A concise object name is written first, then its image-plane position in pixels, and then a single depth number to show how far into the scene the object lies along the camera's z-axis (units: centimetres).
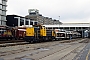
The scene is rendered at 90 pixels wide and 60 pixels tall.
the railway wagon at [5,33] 2674
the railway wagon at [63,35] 3518
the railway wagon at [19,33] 3123
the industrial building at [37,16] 9990
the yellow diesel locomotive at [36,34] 2222
